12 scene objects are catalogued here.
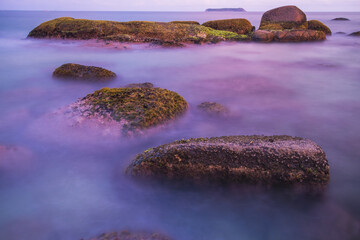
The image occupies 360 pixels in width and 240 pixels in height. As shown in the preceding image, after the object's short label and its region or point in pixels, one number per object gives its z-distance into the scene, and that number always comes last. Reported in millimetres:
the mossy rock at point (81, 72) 7883
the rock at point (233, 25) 21484
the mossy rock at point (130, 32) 17141
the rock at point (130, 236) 2637
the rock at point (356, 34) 22044
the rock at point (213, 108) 5844
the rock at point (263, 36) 17922
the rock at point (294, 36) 18078
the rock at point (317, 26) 23625
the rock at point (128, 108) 4641
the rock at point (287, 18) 22266
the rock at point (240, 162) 3178
